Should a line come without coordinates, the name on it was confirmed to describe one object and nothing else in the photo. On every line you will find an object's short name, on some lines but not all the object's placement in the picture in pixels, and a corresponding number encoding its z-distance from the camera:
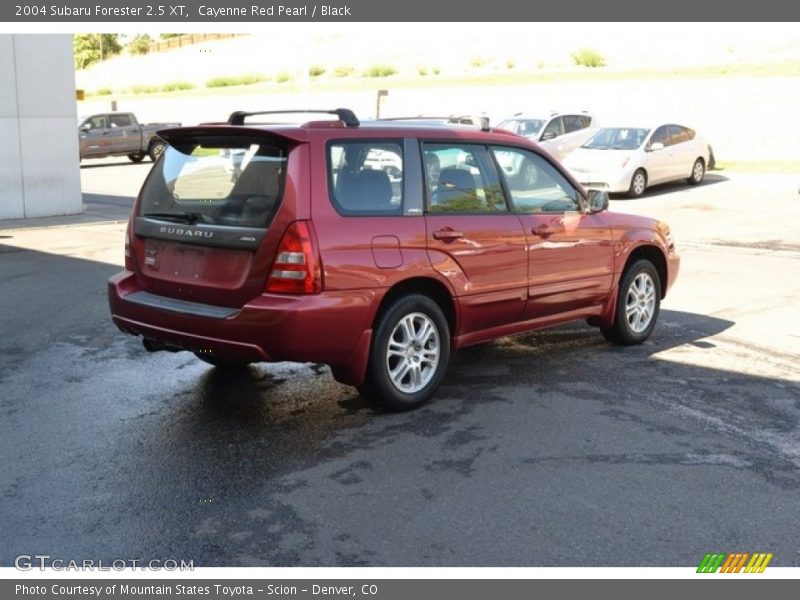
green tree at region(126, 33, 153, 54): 86.43
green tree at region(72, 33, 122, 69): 92.50
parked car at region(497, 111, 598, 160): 24.69
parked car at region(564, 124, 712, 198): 21.80
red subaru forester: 5.71
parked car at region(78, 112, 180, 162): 33.84
